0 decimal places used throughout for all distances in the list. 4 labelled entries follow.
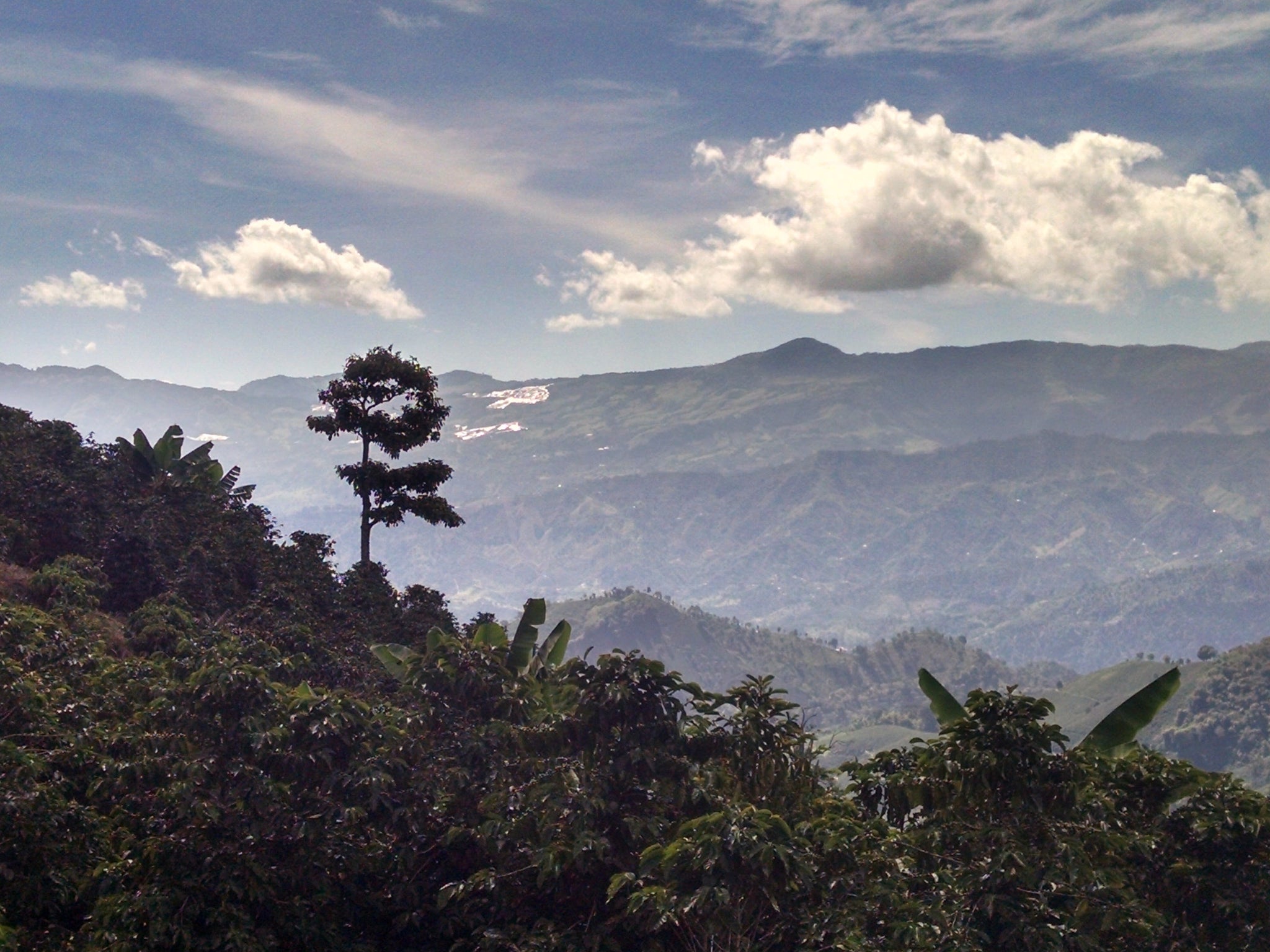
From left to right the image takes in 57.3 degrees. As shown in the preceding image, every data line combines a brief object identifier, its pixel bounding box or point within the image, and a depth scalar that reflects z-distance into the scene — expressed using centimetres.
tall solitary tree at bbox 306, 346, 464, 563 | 4309
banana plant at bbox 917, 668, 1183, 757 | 2167
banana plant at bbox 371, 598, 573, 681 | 2700
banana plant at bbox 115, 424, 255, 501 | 4753
